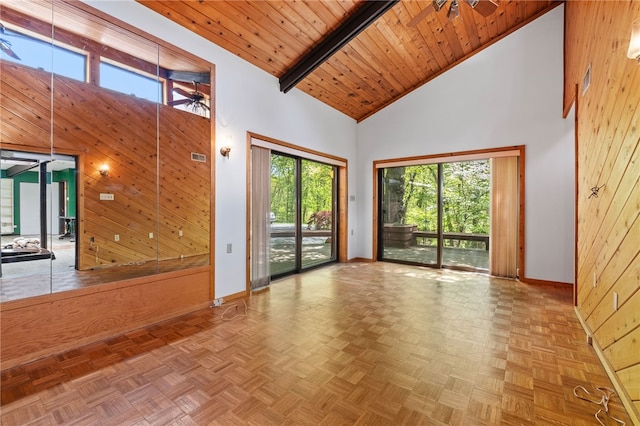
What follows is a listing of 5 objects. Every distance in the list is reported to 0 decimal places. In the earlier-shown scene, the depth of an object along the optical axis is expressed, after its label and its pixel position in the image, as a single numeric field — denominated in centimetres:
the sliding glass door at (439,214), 537
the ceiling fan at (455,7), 287
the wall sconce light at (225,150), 373
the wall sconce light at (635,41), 154
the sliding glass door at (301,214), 498
